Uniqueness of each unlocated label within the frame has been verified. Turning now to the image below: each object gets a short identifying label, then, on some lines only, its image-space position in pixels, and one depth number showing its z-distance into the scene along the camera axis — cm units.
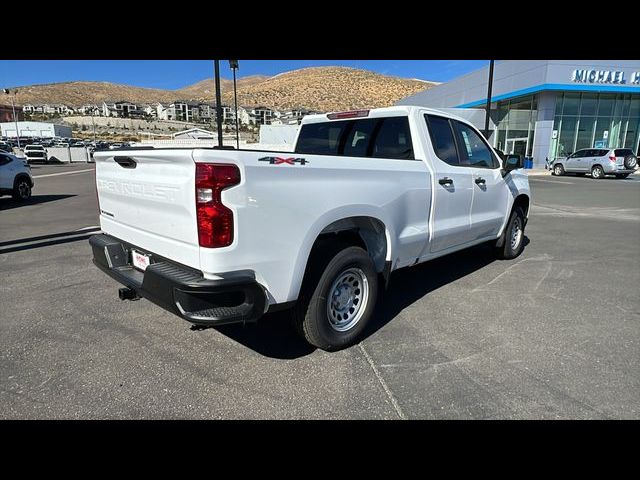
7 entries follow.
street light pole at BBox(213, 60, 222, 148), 728
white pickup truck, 240
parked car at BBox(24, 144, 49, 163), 3597
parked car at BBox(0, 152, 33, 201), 1163
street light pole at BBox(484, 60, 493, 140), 1977
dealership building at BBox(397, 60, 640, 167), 2748
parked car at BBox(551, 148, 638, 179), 2210
